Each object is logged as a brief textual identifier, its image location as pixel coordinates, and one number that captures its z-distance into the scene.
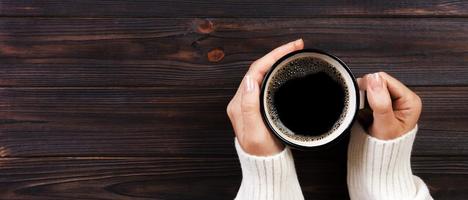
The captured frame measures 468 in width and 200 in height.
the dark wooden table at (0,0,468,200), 0.85
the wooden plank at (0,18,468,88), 0.85
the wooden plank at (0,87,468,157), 0.86
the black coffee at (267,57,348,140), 0.72
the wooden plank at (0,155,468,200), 0.87
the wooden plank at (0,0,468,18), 0.85
